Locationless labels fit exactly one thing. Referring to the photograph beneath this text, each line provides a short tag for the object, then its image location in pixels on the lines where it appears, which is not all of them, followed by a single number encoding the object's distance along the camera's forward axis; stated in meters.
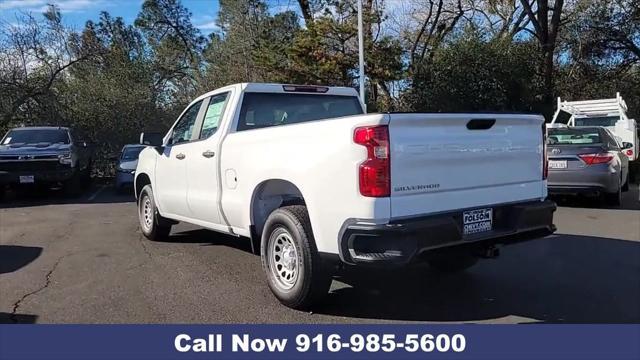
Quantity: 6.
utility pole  17.20
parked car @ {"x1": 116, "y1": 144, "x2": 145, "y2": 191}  15.60
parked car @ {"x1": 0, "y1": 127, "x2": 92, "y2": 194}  13.28
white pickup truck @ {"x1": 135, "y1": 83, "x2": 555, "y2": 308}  4.22
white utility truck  15.66
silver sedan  10.43
